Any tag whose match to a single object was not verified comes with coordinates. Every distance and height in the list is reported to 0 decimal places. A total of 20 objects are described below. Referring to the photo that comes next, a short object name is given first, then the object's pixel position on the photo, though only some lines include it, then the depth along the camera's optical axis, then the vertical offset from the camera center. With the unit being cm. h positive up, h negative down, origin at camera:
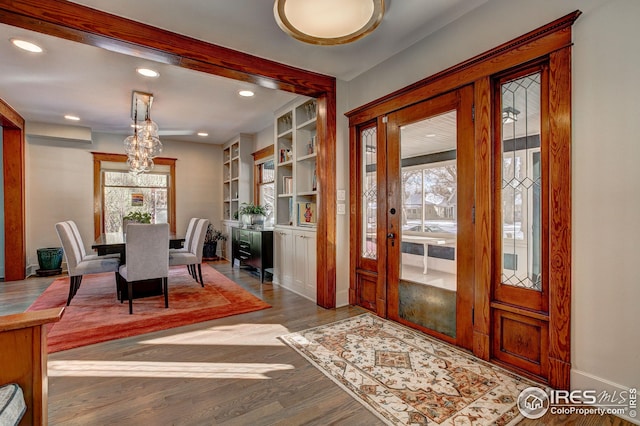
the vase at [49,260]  533 -84
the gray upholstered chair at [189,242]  502 -52
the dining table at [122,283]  371 -90
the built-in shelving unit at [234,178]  634 +71
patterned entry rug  174 -114
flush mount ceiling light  171 +112
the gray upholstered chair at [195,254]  441 -64
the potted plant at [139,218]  489 -10
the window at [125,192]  620 +42
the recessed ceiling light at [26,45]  281 +156
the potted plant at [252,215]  546 -8
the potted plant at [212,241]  693 -68
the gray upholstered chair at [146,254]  337 -48
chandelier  430 +98
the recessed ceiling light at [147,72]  338 +155
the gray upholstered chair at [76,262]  361 -63
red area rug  286 -112
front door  248 -6
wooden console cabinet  478 -61
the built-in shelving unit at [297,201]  402 +13
